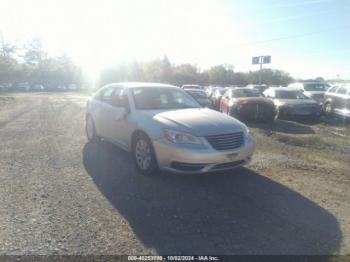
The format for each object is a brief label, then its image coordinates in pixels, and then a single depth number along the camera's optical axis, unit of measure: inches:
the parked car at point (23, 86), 2435.5
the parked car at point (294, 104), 534.9
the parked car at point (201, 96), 710.3
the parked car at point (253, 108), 498.0
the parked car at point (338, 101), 530.6
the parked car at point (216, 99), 748.0
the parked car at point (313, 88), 783.4
